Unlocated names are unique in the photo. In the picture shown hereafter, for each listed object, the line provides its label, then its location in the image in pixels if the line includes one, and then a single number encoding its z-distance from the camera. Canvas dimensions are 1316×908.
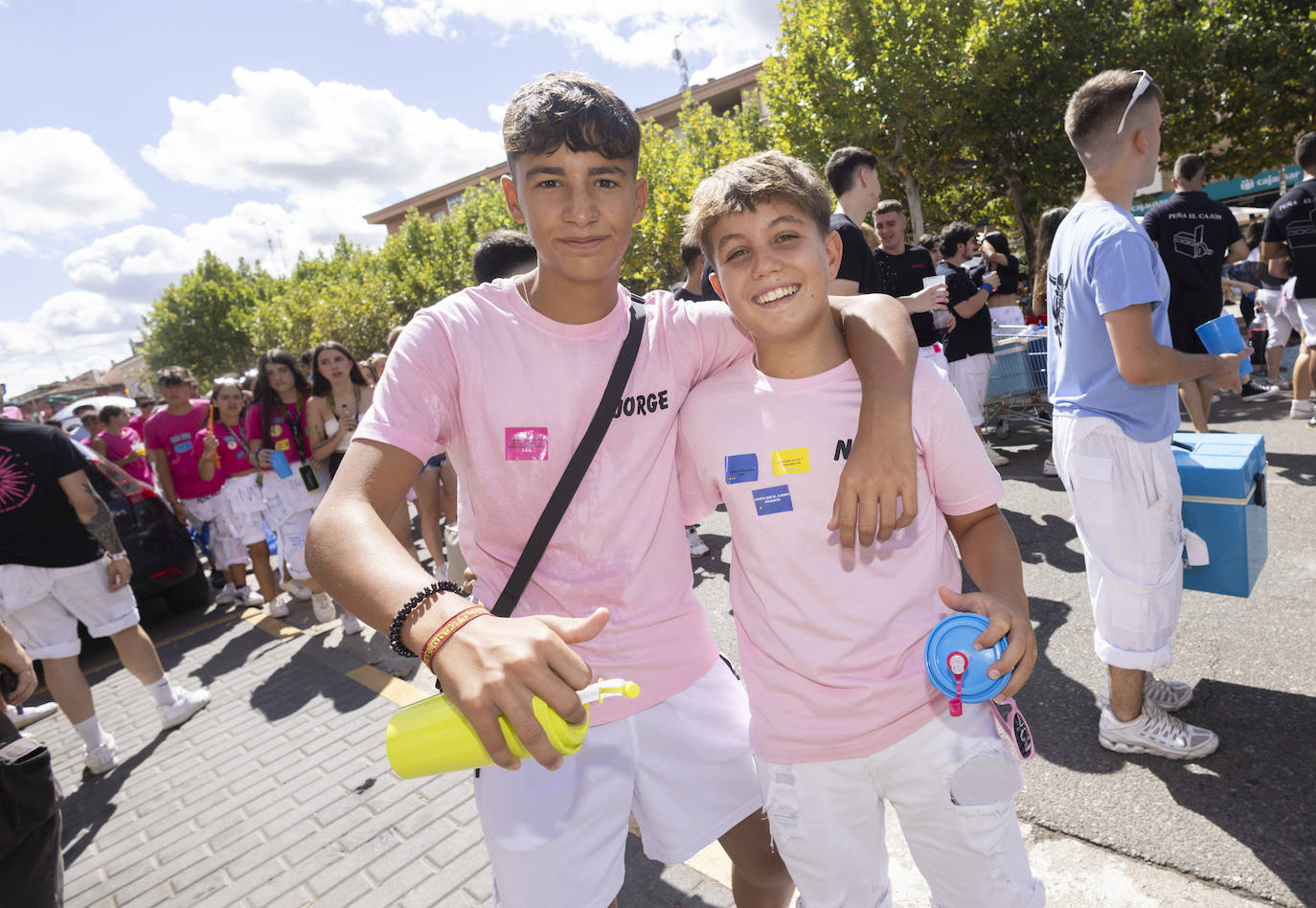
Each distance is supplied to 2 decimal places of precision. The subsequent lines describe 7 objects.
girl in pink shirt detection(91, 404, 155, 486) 8.05
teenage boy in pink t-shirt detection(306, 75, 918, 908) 1.68
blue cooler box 2.82
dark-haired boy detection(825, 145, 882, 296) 4.45
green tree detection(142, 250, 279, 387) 55.31
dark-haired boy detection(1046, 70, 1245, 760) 2.53
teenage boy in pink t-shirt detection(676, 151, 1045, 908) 1.64
